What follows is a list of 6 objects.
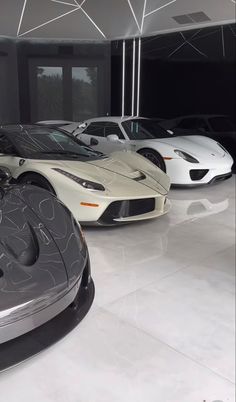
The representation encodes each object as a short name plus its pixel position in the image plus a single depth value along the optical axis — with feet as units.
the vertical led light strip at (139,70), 20.48
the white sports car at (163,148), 17.42
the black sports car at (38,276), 4.75
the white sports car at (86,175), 11.23
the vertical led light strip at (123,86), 19.29
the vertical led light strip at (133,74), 20.03
